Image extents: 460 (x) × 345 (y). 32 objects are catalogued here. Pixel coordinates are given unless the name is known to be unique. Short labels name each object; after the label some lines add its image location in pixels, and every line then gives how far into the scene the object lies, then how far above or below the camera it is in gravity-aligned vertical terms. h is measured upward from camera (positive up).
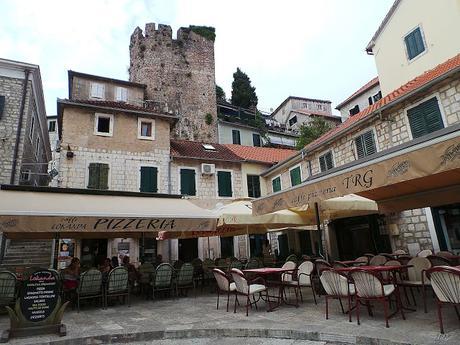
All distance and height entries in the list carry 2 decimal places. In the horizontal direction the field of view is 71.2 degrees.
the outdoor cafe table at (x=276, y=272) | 6.59 -0.51
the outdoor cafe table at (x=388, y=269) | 4.93 -0.39
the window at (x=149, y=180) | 16.62 +3.92
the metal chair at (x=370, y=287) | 4.72 -0.63
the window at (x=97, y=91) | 24.20 +12.48
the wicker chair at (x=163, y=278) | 8.38 -0.54
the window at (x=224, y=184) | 18.42 +3.88
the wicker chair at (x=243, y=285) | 6.16 -0.64
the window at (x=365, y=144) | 11.95 +3.71
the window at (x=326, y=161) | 14.19 +3.72
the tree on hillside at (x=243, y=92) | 42.22 +20.57
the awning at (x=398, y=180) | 3.90 +1.02
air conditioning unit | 17.96 +4.63
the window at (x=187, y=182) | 17.50 +3.91
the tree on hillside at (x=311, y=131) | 23.17 +8.28
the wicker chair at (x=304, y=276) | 6.97 -0.62
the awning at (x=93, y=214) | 6.30 +0.99
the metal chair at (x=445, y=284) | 3.92 -0.54
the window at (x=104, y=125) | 16.58 +6.89
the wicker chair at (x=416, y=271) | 5.69 -0.55
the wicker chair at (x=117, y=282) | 7.59 -0.54
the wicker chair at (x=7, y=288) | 6.76 -0.45
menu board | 5.37 -0.53
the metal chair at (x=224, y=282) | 6.58 -0.60
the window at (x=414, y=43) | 13.23 +8.07
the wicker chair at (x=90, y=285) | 7.32 -0.53
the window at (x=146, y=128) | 17.48 +6.91
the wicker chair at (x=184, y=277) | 8.76 -0.59
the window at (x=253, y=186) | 19.34 +3.85
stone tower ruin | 31.97 +18.30
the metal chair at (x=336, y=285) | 5.18 -0.63
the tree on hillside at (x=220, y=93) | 41.83 +20.45
